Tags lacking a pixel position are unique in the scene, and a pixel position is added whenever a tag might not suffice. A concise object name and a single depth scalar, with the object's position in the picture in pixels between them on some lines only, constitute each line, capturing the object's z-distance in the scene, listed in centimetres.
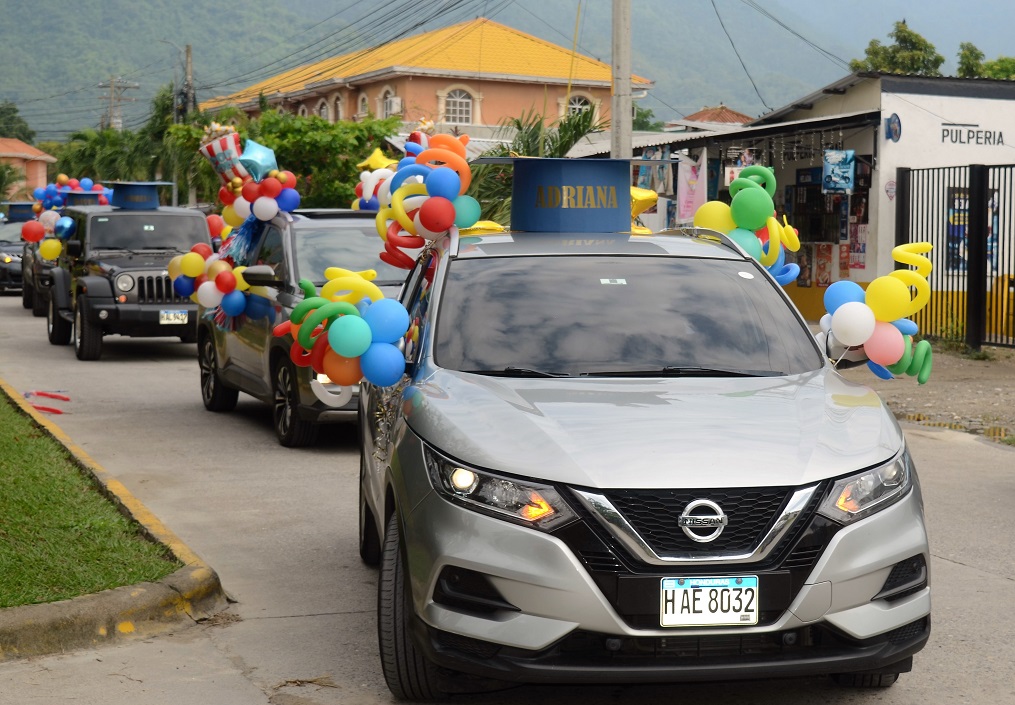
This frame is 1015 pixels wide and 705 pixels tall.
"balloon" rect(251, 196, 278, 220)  1211
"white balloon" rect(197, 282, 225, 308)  1205
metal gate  1734
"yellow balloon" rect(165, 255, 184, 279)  1286
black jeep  1780
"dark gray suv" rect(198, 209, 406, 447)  1055
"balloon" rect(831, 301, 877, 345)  595
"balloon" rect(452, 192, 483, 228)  686
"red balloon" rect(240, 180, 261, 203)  1216
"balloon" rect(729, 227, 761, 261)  755
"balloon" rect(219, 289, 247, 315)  1199
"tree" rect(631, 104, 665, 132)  7806
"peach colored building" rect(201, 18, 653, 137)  6066
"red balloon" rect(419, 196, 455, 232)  665
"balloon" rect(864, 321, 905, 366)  604
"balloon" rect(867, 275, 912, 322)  602
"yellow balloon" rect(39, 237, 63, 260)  2156
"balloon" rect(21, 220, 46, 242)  2355
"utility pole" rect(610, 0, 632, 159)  1658
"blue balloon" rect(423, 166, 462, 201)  677
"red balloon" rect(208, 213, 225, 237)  1822
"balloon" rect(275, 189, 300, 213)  1216
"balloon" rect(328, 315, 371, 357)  562
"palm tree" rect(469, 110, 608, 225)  1712
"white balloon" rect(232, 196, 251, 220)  1240
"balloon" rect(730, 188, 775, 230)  761
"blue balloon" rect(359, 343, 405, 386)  564
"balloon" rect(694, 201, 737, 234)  784
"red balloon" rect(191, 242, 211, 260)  1298
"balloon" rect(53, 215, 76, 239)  2047
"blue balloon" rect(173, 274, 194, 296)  1266
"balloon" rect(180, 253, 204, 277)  1259
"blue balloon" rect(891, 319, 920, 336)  637
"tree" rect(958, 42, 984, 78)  5716
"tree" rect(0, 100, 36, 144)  12800
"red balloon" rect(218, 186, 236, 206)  1281
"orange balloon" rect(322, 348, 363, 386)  586
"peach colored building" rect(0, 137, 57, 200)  11225
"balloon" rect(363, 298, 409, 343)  569
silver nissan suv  424
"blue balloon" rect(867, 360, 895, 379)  629
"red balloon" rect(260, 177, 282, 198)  1205
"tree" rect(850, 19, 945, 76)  5756
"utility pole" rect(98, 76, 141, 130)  8494
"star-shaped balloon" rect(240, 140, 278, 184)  1266
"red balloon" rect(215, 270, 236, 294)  1194
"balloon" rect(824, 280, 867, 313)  617
